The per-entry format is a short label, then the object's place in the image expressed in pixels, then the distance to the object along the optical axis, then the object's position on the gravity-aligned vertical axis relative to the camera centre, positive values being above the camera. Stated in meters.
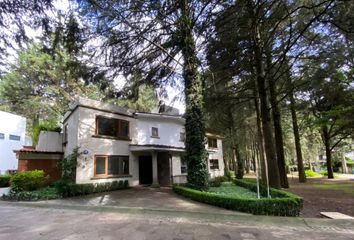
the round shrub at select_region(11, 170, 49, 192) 13.95 -0.52
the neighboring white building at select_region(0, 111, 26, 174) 27.59 +3.77
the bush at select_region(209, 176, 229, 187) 15.68 -1.19
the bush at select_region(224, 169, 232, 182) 23.36 -1.06
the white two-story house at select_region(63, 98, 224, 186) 15.79 +1.71
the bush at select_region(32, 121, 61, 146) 18.97 +3.07
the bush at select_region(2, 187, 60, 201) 12.86 -1.24
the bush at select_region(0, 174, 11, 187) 22.02 -0.79
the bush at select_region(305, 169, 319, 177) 36.34 -1.80
